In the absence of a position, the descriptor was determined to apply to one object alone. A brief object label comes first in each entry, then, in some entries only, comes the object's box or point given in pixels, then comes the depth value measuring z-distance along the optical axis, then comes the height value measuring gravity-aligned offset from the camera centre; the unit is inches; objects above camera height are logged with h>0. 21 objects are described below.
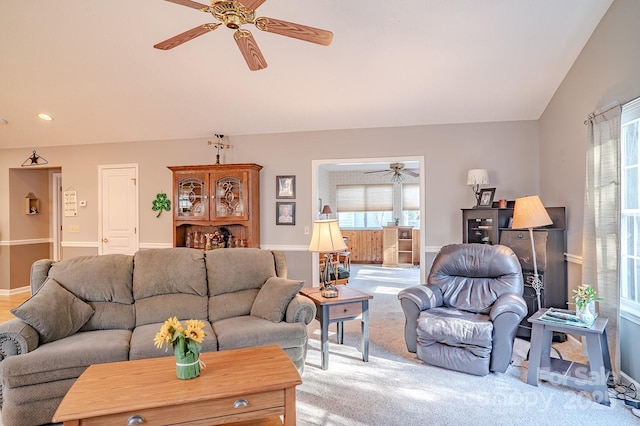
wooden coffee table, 66.8 -34.0
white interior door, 233.8 +3.0
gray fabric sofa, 91.7 -30.6
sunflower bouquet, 76.3 -26.9
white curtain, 111.6 -1.6
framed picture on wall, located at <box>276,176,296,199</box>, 217.1 +15.2
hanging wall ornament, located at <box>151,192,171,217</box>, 228.7 +6.4
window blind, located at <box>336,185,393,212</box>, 387.2 +15.5
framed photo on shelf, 182.2 +7.6
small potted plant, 109.2 -27.2
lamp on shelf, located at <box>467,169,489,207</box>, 184.5 +17.3
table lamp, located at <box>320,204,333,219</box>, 347.3 +1.8
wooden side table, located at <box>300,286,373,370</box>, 124.2 -33.1
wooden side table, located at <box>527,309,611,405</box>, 103.9 -44.9
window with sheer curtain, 114.3 +0.2
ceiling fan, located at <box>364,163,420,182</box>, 273.1 +32.9
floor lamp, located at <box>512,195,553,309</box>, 133.5 -0.7
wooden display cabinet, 207.9 +9.2
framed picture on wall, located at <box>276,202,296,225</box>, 216.8 +0.0
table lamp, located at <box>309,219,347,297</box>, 128.9 -9.5
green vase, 76.2 -29.8
